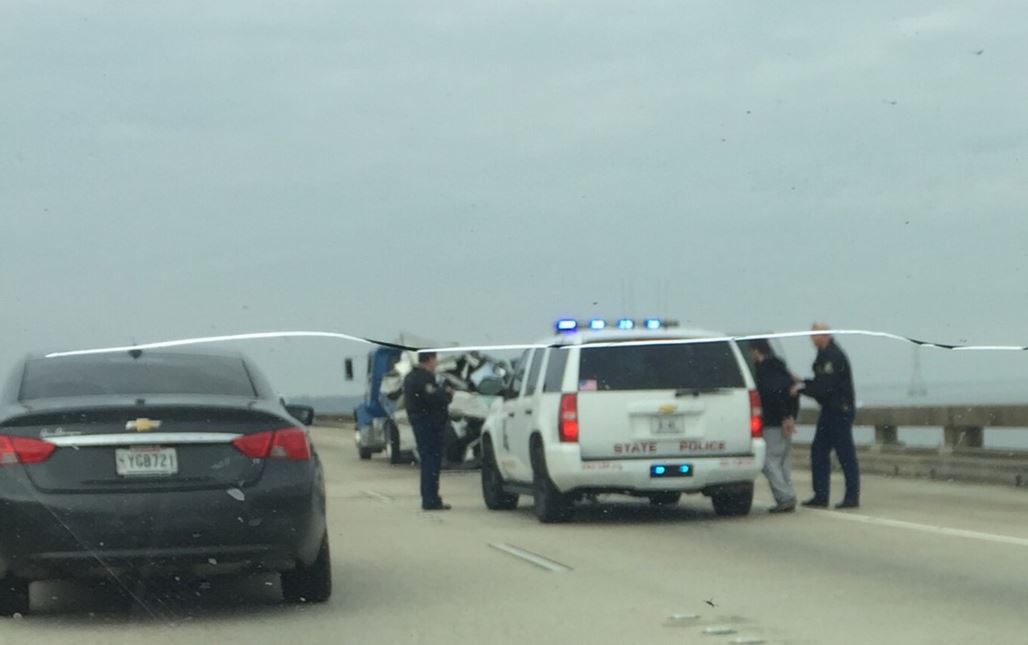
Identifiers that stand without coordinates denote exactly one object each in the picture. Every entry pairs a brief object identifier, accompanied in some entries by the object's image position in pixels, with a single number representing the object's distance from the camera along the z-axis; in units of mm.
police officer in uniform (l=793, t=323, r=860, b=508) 16922
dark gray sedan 9023
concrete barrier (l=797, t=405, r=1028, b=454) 20594
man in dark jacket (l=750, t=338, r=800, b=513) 16734
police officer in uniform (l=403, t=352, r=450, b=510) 18406
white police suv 15695
